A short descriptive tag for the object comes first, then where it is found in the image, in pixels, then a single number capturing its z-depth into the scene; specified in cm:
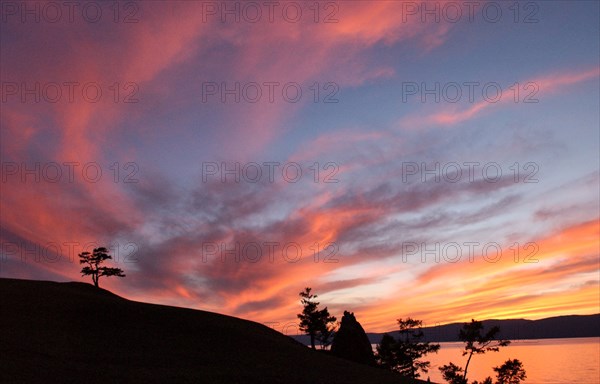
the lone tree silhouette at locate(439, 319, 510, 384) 7294
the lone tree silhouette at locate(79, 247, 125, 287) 9381
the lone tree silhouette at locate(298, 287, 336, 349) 9706
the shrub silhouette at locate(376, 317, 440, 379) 8031
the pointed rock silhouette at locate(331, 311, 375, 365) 7798
